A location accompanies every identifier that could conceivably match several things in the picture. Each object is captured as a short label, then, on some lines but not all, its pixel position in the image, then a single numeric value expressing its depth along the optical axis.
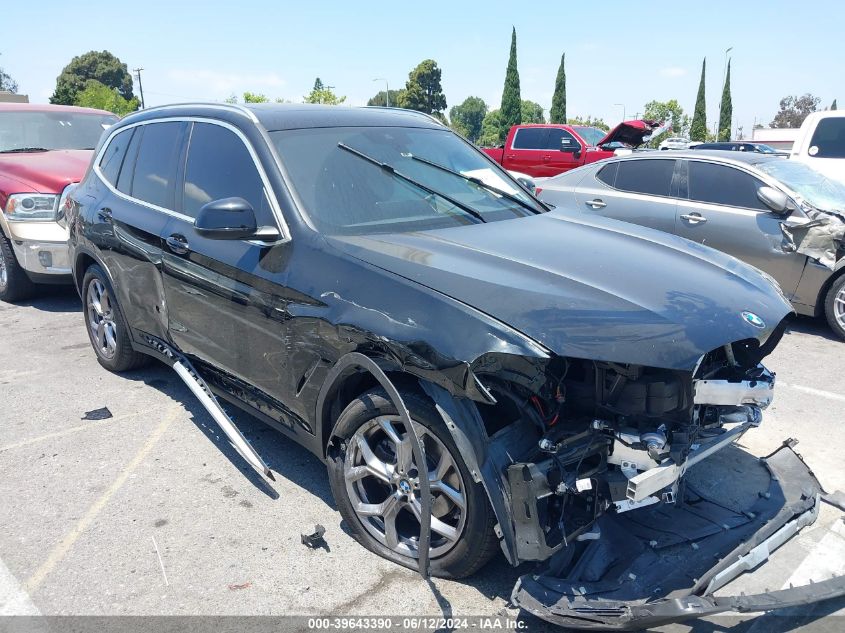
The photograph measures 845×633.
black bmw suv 2.49
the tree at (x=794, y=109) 73.88
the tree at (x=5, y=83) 72.38
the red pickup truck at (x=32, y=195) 6.98
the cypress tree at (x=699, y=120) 54.28
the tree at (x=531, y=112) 80.50
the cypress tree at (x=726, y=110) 60.60
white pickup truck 9.17
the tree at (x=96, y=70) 76.85
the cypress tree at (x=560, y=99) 53.41
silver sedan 6.19
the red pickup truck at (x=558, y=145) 14.05
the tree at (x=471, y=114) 144.00
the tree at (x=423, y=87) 71.56
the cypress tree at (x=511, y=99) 54.69
